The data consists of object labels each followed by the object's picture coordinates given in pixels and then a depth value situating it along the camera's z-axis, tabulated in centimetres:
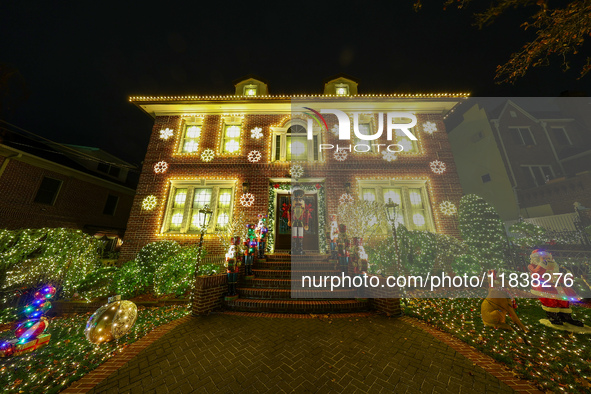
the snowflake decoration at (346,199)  992
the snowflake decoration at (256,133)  1092
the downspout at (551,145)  1595
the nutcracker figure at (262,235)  797
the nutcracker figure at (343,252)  702
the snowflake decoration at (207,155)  1065
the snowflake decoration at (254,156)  1054
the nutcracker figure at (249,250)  685
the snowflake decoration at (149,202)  988
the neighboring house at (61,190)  1097
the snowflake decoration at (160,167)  1044
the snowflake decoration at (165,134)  1098
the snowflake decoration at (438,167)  1024
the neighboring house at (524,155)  1409
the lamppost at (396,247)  750
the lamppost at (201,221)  685
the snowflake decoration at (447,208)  969
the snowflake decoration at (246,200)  993
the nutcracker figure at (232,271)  600
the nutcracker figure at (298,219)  972
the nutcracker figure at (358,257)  651
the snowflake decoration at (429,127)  1093
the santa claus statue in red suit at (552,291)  445
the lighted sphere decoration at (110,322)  297
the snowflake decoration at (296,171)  1028
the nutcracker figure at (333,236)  788
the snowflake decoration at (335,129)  1094
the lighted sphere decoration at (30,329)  360
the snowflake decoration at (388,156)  1044
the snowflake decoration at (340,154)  1054
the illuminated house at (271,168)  989
